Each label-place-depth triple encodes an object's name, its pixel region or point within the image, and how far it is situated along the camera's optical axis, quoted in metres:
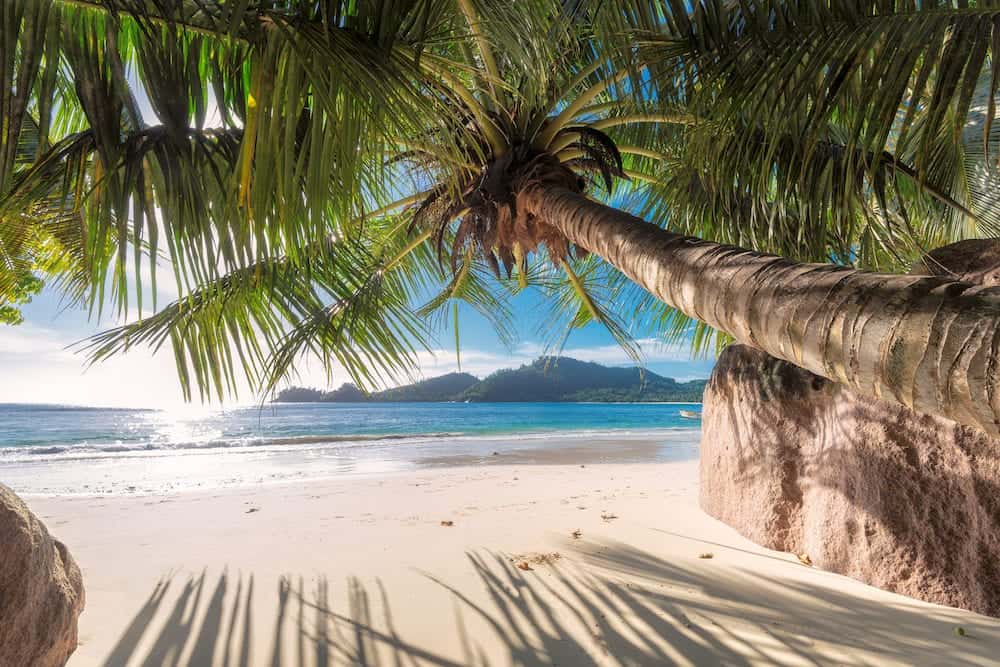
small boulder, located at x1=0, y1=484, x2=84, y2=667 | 1.53
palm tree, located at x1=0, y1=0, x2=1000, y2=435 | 1.15
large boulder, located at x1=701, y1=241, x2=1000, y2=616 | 2.18
